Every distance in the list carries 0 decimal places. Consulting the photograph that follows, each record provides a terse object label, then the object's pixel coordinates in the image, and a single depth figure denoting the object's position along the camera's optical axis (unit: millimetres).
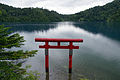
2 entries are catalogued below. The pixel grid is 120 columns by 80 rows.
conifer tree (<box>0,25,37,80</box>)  7416
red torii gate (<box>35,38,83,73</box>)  11007
